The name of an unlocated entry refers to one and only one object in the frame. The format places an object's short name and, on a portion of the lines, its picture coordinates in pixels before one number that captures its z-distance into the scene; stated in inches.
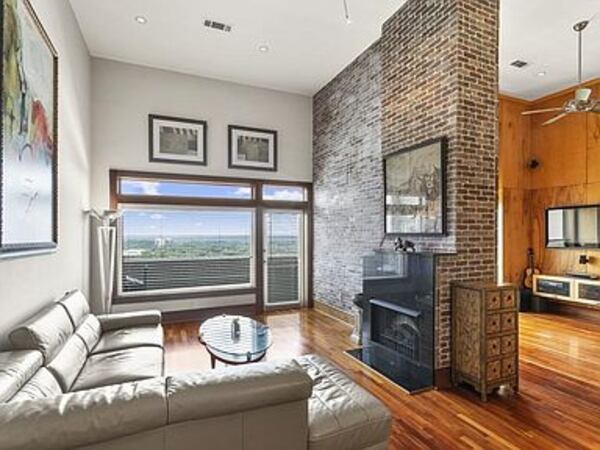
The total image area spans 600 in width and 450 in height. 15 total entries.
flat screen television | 219.3
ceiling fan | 157.8
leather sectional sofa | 48.8
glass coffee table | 111.7
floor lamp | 182.2
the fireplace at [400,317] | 127.8
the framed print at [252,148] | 233.3
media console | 214.2
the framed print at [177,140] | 213.6
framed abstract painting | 82.2
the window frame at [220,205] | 208.4
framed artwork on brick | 134.3
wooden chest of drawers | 115.6
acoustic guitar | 254.8
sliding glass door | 247.3
